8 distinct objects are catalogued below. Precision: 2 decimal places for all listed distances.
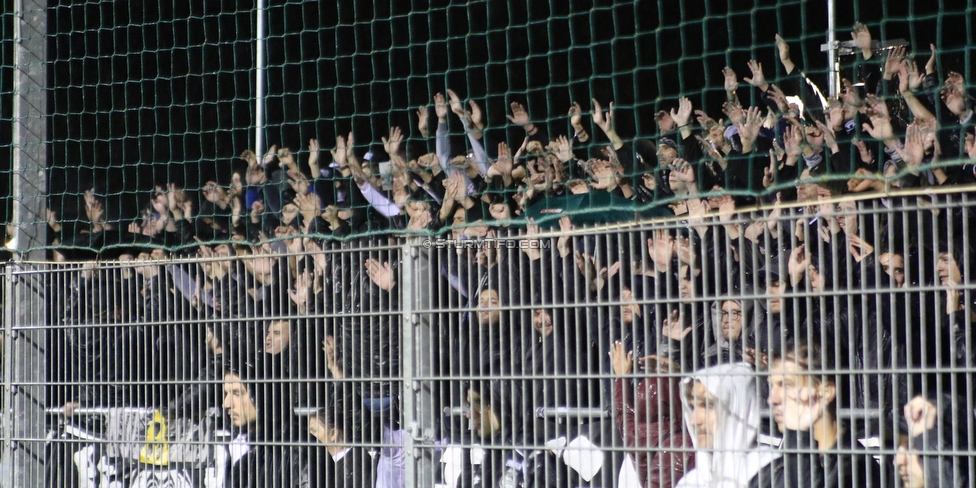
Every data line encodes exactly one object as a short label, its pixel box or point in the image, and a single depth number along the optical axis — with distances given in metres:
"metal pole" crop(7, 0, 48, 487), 10.63
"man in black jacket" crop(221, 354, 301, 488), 9.34
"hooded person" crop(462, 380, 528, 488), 8.45
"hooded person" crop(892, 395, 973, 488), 7.12
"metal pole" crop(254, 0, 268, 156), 13.26
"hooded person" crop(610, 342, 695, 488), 7.97
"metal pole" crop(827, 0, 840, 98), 10.62
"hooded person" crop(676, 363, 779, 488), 7.69
